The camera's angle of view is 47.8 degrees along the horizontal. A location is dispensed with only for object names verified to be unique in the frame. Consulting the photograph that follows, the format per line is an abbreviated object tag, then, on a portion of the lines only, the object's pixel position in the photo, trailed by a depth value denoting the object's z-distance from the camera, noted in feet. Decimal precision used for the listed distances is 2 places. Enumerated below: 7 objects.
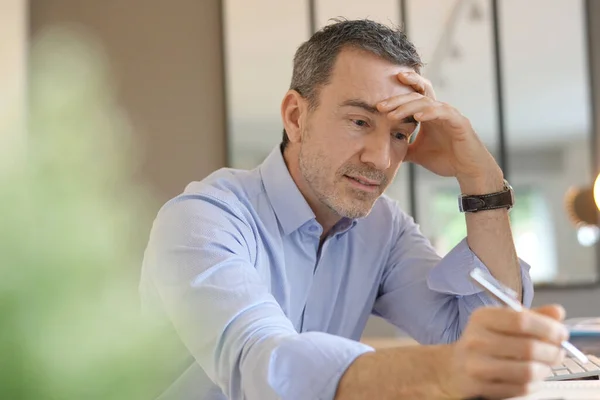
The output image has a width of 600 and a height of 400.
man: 3.14
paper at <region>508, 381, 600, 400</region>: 2.30
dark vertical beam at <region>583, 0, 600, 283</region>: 11.16
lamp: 8.85
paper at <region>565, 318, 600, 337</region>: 5.05
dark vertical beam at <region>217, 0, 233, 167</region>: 11.26
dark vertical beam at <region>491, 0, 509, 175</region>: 11.07
